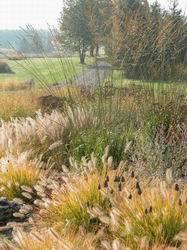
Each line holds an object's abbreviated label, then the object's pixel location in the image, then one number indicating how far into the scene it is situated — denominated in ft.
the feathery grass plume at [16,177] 22.06
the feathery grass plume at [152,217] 15.31
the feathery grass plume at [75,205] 17.61
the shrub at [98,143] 24.18
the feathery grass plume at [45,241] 13.76
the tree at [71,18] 159.86
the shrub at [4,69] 168.45
